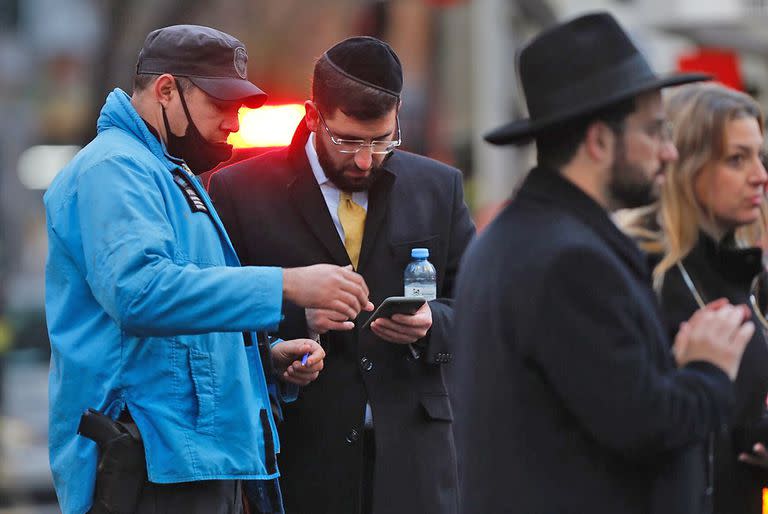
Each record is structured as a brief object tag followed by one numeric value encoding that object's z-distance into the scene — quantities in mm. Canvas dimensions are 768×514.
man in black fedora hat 6496
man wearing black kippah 9641
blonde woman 8562
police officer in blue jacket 7914
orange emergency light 20609
